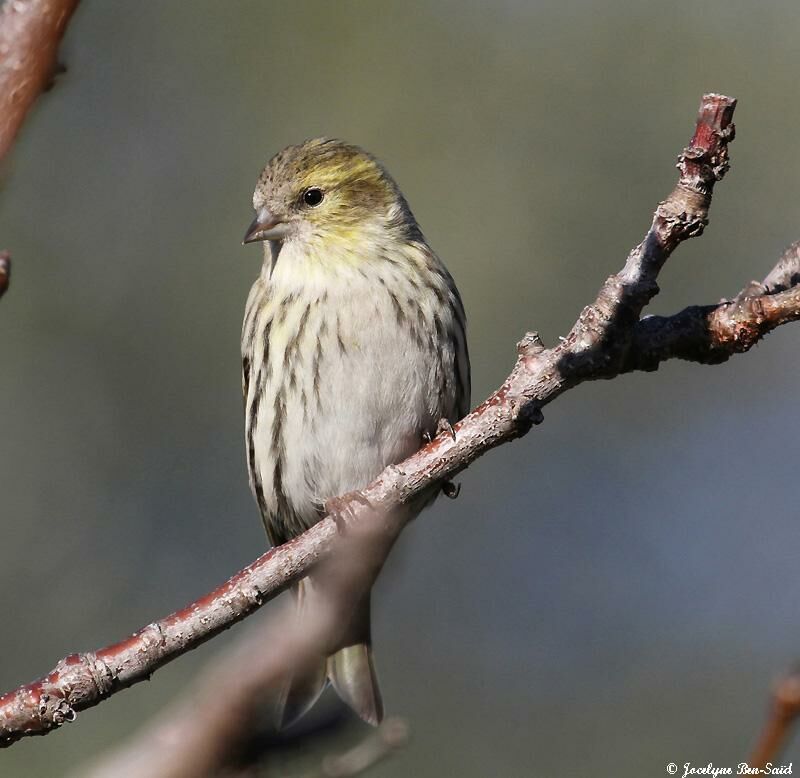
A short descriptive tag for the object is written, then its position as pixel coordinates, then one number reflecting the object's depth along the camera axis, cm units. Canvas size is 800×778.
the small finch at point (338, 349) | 308
